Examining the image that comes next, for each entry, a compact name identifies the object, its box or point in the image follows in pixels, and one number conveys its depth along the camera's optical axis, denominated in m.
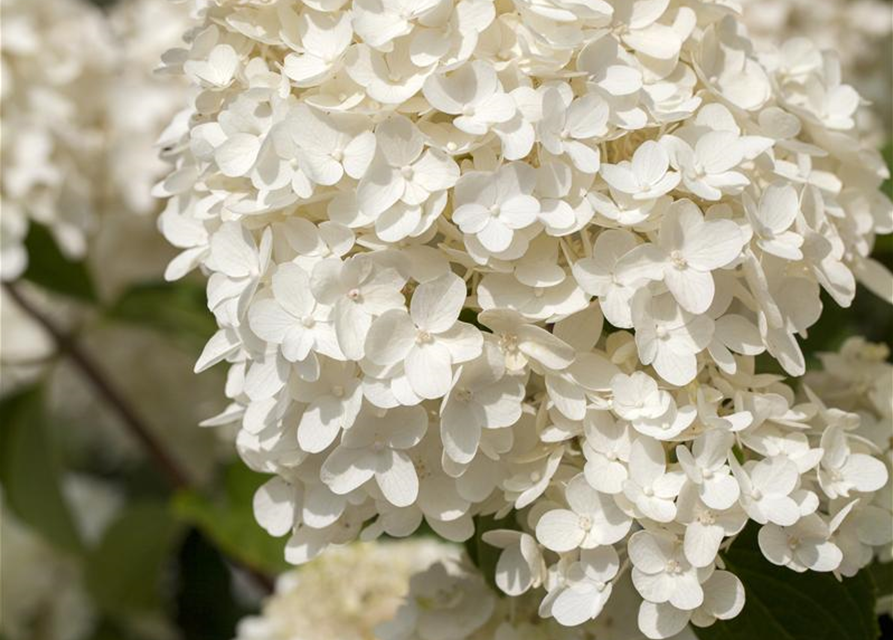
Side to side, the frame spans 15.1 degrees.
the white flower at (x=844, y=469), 0.86
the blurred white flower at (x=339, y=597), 1.06
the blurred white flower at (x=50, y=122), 1.17
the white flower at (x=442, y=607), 0.92
